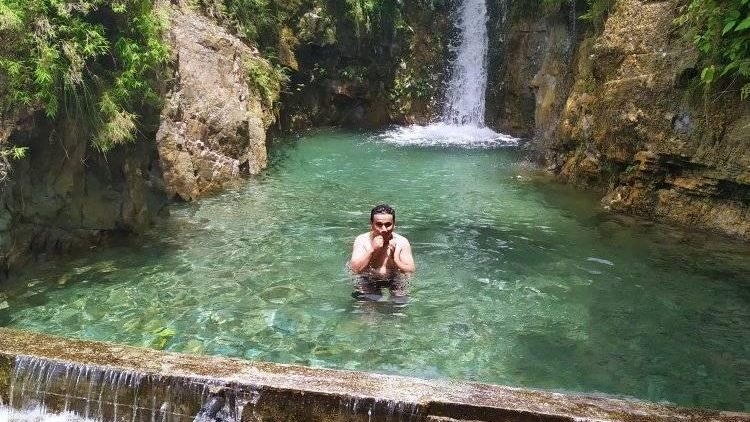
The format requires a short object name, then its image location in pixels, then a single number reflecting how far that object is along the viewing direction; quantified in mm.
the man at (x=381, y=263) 5965
